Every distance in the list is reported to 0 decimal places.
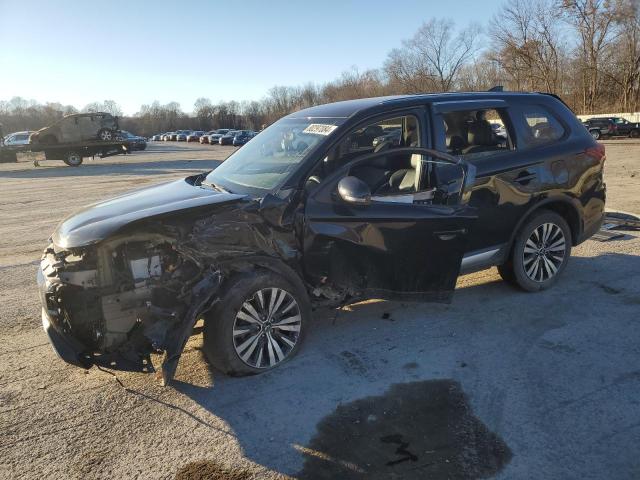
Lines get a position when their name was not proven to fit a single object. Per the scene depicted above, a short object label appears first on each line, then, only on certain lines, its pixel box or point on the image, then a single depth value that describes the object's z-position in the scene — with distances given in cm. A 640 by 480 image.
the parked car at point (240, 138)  5166
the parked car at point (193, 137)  7362
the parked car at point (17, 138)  3252
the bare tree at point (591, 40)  5094
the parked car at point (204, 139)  6183
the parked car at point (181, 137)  7870
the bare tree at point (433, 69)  6006
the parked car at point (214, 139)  5802
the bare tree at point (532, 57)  5509
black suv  333
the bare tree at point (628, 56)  4994
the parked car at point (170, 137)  8327
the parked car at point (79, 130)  2614
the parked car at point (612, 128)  3478
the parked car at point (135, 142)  2917
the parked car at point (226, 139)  5444
